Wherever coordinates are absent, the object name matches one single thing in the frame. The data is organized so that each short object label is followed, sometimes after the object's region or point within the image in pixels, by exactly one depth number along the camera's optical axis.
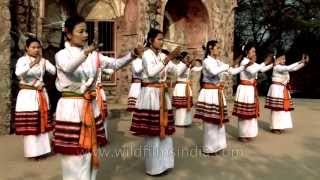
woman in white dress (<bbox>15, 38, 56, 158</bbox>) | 6.68
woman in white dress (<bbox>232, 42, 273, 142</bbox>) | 8.20
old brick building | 9.00
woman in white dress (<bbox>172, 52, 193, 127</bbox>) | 10.31
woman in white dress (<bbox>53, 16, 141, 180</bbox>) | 4.27
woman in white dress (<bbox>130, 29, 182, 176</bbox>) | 5.83
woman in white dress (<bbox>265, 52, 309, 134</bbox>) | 9.18
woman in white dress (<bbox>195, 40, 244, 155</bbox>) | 7.05
